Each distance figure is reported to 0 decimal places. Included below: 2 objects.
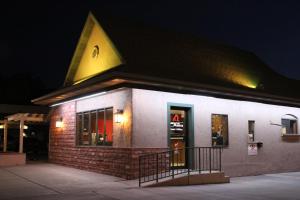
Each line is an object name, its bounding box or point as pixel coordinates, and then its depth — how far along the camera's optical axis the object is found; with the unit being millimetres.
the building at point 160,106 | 12904
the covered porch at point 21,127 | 17812
